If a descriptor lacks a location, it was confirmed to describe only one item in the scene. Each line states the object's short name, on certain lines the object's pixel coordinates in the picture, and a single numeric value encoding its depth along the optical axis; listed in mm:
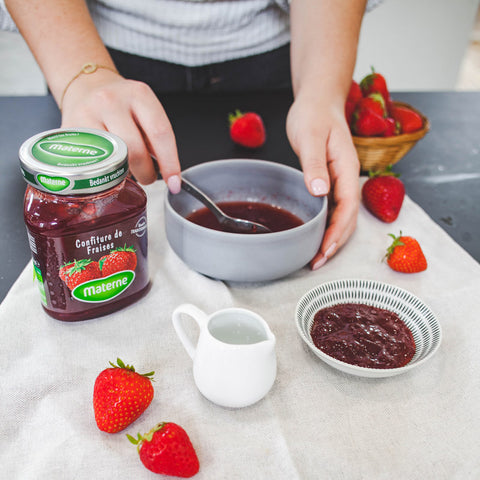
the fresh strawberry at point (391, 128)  1332
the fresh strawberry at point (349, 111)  1339
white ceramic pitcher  718
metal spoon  1056
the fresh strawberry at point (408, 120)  1368
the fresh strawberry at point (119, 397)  720
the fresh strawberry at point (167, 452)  664
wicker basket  1305
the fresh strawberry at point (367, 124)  1300
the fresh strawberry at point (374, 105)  1359
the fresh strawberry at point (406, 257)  1068
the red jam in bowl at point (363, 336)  828
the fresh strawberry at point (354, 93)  1418
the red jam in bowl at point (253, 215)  1082
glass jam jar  768
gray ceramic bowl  943
